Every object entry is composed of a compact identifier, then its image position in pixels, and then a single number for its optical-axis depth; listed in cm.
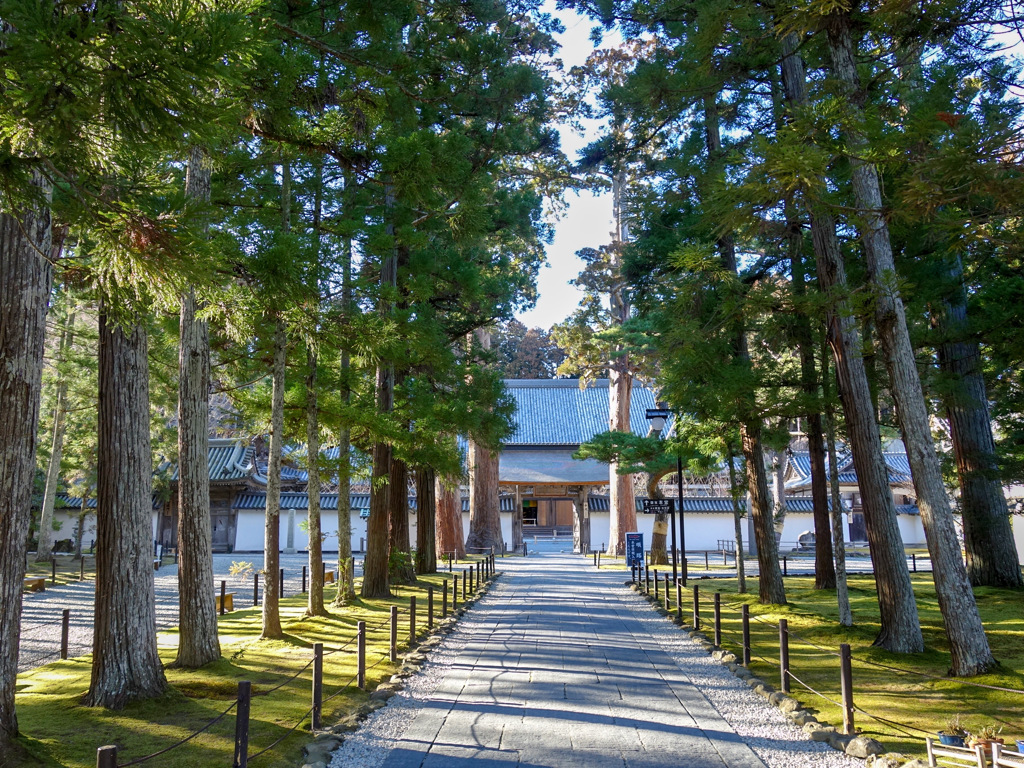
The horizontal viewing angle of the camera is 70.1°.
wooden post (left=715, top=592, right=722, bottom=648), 1011
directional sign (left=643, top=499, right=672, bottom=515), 1932
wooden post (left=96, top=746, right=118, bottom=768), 324
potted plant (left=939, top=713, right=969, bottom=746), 509
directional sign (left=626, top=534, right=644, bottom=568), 2298
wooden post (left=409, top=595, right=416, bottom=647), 1024
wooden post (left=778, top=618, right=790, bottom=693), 746
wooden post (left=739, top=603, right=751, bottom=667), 890
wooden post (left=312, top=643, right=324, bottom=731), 626
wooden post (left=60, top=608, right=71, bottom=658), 962
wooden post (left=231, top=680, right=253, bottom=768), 443
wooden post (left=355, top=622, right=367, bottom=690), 757
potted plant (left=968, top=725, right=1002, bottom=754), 456
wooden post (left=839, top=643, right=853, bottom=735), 595
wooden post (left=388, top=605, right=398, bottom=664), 919
